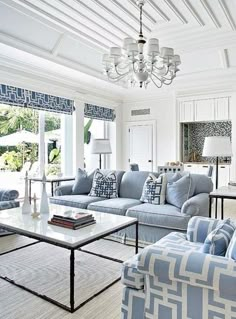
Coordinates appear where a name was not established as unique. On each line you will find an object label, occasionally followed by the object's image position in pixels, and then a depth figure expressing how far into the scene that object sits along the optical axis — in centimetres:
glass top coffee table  207
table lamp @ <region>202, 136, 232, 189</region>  378
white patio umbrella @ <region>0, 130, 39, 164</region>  510
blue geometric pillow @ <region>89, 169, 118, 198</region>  409
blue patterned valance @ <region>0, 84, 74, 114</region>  479
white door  750
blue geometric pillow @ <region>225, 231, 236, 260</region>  141
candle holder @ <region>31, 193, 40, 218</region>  275
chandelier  336
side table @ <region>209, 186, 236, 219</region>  306
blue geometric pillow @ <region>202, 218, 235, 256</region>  154
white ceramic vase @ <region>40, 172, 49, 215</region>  291
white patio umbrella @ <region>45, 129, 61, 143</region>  592
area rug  230
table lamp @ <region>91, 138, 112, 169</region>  539
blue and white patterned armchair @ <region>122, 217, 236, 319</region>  133
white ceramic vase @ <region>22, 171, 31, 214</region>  294
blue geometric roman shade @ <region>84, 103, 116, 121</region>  667
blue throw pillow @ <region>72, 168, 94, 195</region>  437
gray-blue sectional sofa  312
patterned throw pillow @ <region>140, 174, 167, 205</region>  360
